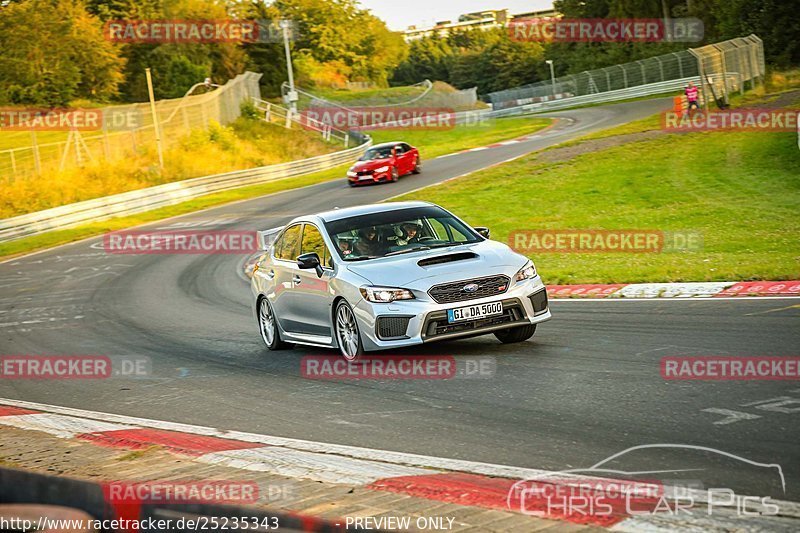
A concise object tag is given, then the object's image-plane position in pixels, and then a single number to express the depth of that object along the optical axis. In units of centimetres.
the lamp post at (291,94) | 6431
